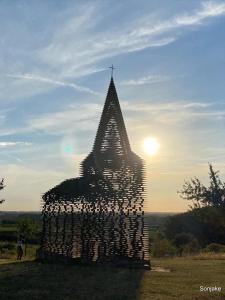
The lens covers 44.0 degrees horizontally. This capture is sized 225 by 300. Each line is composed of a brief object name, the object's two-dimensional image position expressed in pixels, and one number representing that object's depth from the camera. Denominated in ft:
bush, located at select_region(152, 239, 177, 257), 90.52
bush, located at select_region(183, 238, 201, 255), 90.36
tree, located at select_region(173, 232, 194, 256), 122.41
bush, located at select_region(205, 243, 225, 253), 84.34
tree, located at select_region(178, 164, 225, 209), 55.63
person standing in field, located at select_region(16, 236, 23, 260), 58.84
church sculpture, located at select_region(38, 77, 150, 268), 48.95
